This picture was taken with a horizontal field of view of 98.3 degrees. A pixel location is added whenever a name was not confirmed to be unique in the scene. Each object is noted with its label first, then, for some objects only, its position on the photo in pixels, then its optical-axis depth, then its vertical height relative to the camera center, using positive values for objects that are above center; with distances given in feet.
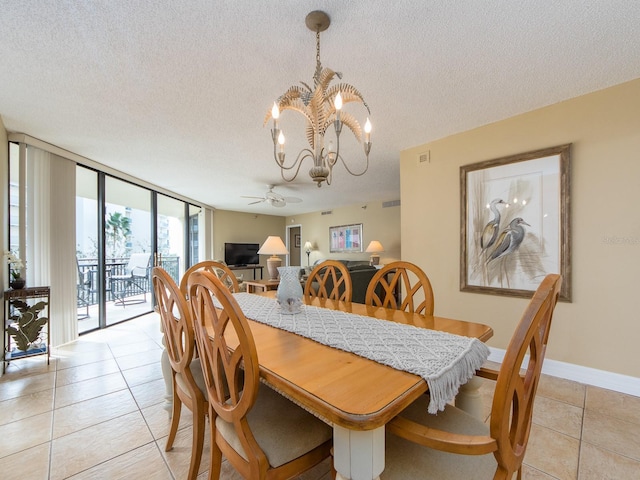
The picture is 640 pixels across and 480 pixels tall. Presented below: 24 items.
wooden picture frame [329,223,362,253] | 23.63 +0.16
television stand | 25.93 -2.53
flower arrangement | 8.39 -0.66
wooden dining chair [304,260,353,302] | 6.79 -1.10
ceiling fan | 15.78 +2.50
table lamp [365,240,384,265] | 20.83 -0.77
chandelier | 4.80 +2.54
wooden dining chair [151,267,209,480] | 3.84 -1.68
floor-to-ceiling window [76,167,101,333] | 11.62 -0.25
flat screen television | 25.66 -1.21
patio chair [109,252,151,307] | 13.82 -2.01
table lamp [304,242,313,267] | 27.09 -0.65
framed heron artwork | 7.50 +0.47
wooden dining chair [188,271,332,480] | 2.67 -2.16
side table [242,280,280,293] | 14.60 -2.44
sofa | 12.82 -1.95
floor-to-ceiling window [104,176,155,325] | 13.03 -0.33
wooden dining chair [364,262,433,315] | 5.52 -1.06
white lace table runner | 2.78 -1.34
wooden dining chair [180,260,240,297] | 7.64 -0.73
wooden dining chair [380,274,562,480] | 2.37 -1.78
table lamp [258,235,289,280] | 14.89 -0.50
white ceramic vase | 5.05 -0.92
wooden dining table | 2.20 -1.35
